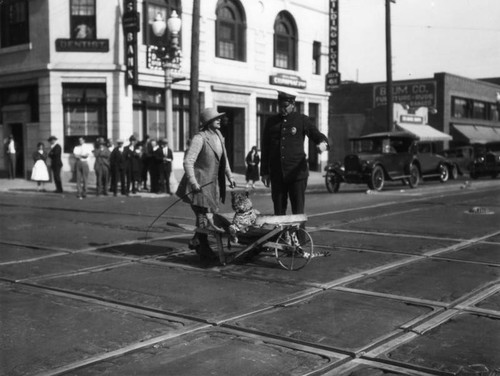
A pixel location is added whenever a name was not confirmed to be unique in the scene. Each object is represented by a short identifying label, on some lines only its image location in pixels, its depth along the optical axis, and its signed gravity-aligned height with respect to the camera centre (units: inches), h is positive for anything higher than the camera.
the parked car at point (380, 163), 815.1 +1.8
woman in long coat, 285.4 -4.2
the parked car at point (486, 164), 1152.9 +0.1
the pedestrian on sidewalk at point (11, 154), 960.9 +17.1
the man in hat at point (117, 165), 759.1 +0.1
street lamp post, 762.8 +136.8
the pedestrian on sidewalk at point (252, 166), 931.3 -1.9
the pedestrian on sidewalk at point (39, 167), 780.0 -2.2
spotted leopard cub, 277.7 -22.5
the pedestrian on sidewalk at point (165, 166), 788.0 -1.3
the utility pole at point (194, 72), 767.1 +113.6
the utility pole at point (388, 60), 1173.7 +194.2
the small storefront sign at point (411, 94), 1808.6 +202.5
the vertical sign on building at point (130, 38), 906.7 +184.5
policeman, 300.8 +5.6
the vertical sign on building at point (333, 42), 1296.8 +248.8
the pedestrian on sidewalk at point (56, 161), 768.9 +5.1
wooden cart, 273.6 -32.9
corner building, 924.6 +143.3
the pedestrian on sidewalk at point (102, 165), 746.8 +0.1
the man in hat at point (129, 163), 769.6 +2.5
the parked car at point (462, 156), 1261.1 +16.6
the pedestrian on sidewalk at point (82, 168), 722.8 -3.3
